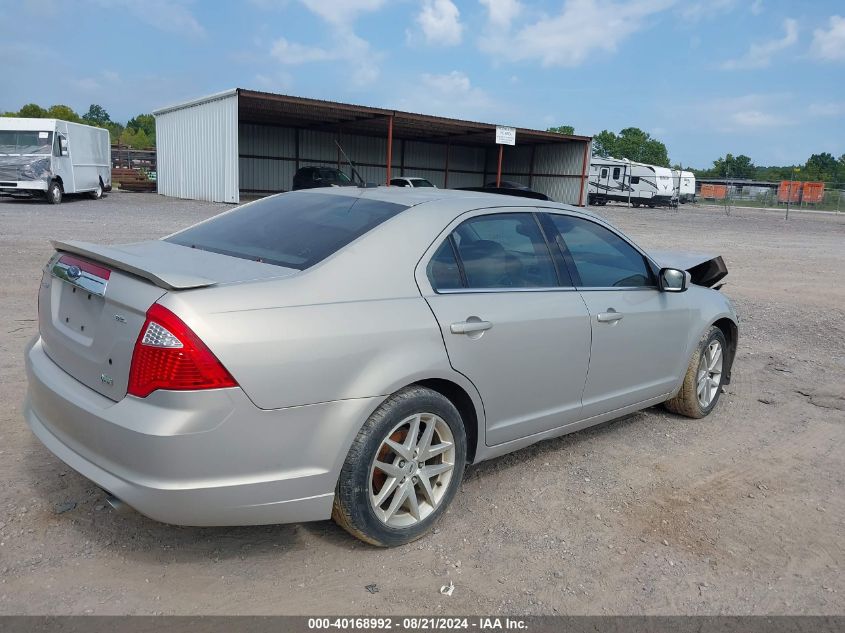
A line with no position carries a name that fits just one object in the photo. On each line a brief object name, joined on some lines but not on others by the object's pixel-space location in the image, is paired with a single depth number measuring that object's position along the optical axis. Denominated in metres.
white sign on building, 31.78
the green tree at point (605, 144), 96.36
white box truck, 20.91
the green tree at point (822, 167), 89.31
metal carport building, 26.48
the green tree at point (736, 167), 110.63
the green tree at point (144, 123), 115.91
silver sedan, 2.50
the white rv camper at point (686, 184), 49.44
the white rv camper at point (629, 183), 42.09
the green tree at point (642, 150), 96.69
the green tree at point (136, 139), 83.69
